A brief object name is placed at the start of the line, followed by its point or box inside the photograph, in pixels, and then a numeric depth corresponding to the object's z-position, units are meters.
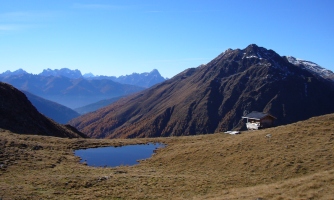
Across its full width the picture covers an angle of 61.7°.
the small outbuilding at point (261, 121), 68.25
